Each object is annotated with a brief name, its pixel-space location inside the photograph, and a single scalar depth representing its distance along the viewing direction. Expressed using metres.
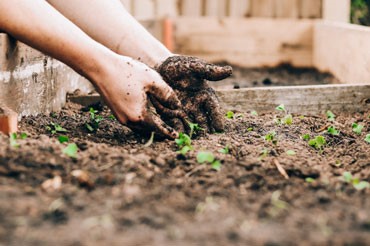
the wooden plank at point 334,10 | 5.06
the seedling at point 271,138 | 2.04
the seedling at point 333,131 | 2.21
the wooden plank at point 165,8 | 5.67
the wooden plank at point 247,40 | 4.85
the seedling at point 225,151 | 1.78
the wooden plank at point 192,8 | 5.45
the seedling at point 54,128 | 2.06
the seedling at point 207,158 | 1.55
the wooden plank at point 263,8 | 5.22
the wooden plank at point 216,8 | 5.41
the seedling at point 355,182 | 1.41
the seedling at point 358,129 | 2.29
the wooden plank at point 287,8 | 5.16
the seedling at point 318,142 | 2.04
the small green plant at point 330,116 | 2.58
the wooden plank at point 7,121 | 1.81
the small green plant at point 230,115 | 2.47
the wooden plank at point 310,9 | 5.10
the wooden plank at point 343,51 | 3.16
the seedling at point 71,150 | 1.49
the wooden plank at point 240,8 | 5.31
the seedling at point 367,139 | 2.08
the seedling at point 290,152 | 1.83
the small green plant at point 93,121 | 2.18
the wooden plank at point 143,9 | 5.34
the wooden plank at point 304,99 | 2.69
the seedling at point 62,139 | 1.75
